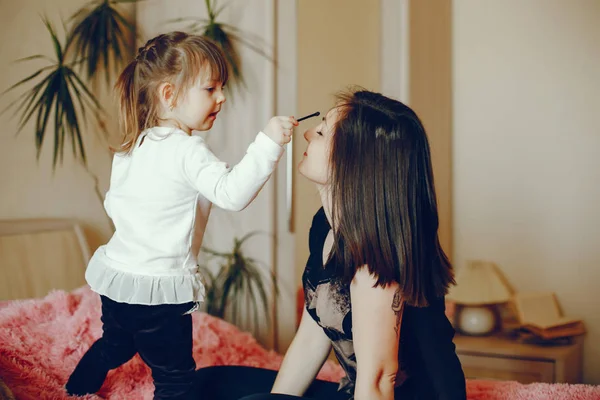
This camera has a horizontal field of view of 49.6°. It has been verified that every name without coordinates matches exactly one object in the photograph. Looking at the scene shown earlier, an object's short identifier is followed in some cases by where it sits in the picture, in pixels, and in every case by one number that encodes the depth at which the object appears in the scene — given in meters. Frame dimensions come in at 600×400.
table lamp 2.99
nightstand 2.75
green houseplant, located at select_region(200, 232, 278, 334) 2.92
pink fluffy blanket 1.61
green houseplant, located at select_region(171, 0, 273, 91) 2.85
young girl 1.43
